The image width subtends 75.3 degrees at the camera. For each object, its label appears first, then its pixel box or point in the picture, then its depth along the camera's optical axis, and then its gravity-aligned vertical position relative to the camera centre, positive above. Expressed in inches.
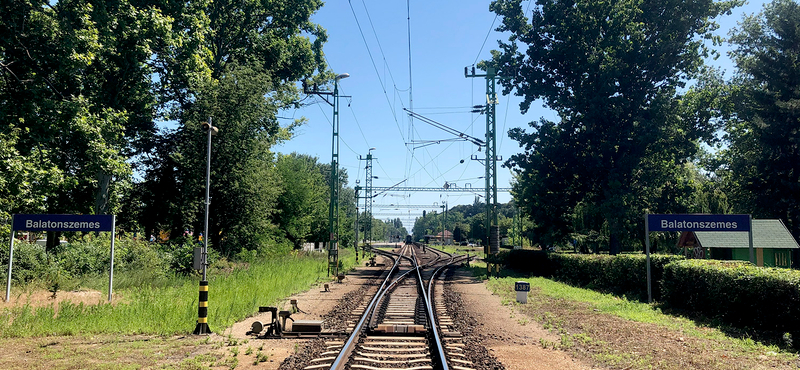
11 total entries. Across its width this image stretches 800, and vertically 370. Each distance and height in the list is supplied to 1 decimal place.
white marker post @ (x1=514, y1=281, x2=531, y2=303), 665.9 -75.2
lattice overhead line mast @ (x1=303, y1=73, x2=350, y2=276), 1067.3 +41.5
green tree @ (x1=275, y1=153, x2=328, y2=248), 1701.5 +94.6
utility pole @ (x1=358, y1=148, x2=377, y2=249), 2146.8 +197.7
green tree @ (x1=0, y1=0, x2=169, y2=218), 690.8 +213.1
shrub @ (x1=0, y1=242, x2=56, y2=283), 625.9 -43.6
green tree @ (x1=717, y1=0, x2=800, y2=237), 1331.2 +306.3
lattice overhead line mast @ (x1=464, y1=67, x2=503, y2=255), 1132.5 +169.2
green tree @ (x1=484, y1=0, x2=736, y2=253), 1153.4 +308.6
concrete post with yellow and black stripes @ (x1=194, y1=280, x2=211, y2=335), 431.8 -70.0
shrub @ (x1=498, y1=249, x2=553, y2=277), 1162.6 -74.5
